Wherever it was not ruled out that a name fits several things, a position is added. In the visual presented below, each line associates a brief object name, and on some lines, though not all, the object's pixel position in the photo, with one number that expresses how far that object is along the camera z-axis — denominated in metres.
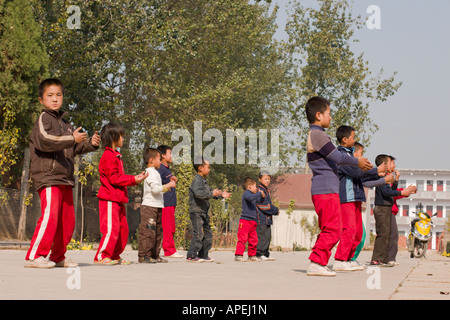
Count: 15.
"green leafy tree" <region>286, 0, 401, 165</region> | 50.88
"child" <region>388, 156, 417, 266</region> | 11.57
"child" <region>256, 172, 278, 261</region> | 13.36
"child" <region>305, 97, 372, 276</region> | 8.05
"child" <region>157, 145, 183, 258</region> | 12.53
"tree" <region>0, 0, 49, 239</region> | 17.55
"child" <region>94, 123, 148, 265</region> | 9.05
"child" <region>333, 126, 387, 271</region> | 9.41
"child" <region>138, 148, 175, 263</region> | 10.52
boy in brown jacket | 7.95
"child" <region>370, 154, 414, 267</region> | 11.31
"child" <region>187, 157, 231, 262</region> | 11.51
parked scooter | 19.77
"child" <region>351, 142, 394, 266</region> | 9.95
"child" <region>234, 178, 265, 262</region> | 12.84
